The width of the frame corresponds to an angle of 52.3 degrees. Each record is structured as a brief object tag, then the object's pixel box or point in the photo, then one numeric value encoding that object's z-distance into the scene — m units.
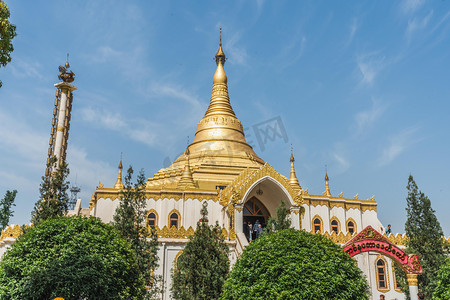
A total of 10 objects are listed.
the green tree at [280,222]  22.55
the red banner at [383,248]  20.67
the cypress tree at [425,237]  25.30
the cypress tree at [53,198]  21.46
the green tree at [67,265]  15.41
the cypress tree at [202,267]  20.12
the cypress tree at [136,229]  21.89
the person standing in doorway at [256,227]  31.62
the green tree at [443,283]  21.20
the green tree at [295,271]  15.01
